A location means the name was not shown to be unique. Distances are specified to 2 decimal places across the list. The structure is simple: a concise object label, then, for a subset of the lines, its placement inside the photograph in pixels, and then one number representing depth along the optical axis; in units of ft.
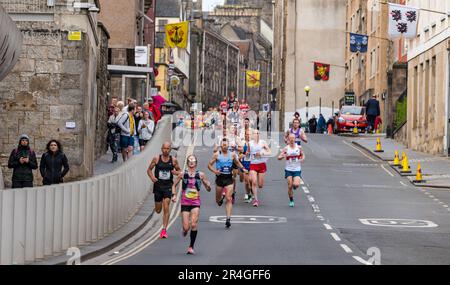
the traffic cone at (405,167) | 132.16
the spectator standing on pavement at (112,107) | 119.15
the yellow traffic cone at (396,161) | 140.25
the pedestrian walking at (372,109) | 215.78
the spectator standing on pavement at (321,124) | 255.00
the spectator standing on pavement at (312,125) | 254.27
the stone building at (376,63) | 211.20
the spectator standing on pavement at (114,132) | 114.52
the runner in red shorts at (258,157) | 98.27
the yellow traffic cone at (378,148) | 162.50
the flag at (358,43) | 241.55
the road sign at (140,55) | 173.78
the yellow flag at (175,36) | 220.84
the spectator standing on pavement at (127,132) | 112.57
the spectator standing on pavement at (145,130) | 119.14
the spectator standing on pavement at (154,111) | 139.27
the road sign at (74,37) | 104.88
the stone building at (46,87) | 104.42
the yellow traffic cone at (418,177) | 121.70
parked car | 219.82
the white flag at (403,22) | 164.76
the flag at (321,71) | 313.32
